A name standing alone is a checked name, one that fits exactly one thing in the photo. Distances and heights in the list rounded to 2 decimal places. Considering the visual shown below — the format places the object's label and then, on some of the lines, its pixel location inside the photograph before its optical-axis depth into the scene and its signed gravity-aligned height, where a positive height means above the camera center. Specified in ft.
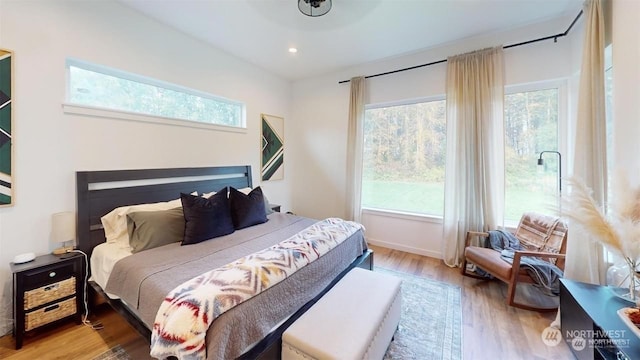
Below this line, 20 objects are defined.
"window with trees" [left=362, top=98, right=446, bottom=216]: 11.87 +1.09
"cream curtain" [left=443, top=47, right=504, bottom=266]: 9.88 +1.30
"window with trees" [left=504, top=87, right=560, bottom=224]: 9.57 +1.27
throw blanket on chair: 7.50 -2.82
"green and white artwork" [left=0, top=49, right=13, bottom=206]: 6.23 +1.28
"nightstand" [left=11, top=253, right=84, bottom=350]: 5.92 -2.85
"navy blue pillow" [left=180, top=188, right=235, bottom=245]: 7.63 -1.29
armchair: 7.57 -2.39
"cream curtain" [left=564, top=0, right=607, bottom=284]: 6.28 +0.94
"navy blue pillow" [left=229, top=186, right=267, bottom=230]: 9.22 -1.17
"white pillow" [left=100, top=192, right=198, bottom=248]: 7.51 -1.41
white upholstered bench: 4.24 -2.78
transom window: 7.77 +3.11
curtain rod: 8.11 +5.16
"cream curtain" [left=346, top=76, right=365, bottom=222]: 13.09 +1.66
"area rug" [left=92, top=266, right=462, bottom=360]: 5.94 -4.13
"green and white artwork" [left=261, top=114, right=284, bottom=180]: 13.93 +1.84
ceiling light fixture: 7.07 +5.02
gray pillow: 7.13 -1.50
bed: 4.47 -2.11
